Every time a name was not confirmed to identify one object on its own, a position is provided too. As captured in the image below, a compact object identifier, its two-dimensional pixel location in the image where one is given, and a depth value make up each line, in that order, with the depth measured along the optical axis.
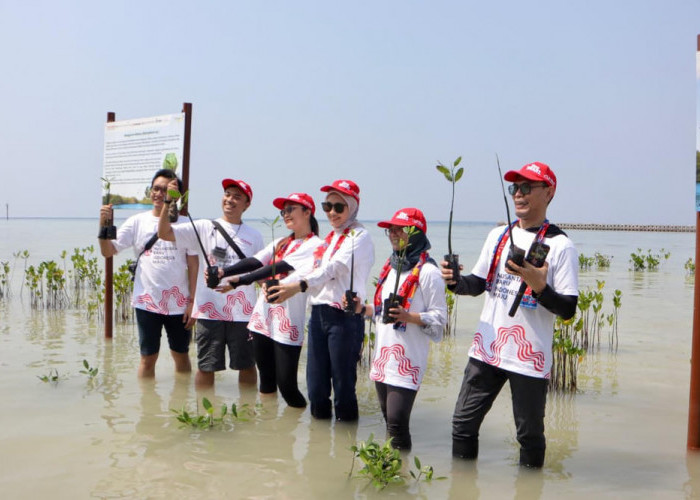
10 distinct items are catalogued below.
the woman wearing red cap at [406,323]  4.05
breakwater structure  76.06
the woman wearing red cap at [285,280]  4.92
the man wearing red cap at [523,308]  3.51
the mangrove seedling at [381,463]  3.78
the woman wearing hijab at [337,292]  4.64
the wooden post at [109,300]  8.00
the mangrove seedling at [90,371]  6.01
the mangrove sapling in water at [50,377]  5.98
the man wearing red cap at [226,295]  5.39
